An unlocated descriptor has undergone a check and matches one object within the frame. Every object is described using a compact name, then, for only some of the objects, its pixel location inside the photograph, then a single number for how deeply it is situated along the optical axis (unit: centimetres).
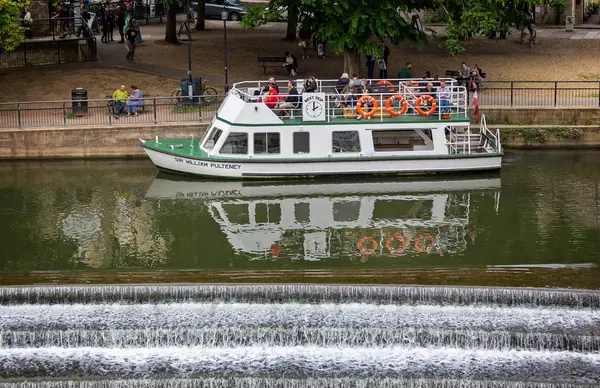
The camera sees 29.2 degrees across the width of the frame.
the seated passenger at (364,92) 4062
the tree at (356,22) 4525
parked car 6719
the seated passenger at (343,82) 4275
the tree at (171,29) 5751
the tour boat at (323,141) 4009
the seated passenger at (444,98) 4081
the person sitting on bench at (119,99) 4516
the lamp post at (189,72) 4631
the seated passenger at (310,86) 4166
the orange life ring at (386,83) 4236
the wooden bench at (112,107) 4472
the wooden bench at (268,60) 5156
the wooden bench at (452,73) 4874
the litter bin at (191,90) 4606
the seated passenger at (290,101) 4031
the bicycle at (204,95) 4531
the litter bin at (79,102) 4547
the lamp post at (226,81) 4690
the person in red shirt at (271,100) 4041
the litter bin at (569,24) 6278
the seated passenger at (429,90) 4081
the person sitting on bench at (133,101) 4534
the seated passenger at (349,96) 4066
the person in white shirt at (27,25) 5592
